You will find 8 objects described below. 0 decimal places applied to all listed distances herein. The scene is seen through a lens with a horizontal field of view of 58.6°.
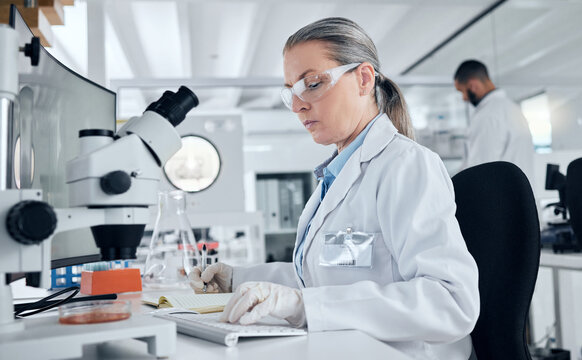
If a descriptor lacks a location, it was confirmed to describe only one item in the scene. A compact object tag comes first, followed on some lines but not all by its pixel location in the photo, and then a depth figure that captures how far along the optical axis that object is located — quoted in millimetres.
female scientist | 803
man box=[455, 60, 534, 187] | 3318
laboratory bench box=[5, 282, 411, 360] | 641
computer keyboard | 701
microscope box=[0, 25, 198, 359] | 605
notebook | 956
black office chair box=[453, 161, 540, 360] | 1006
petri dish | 678
